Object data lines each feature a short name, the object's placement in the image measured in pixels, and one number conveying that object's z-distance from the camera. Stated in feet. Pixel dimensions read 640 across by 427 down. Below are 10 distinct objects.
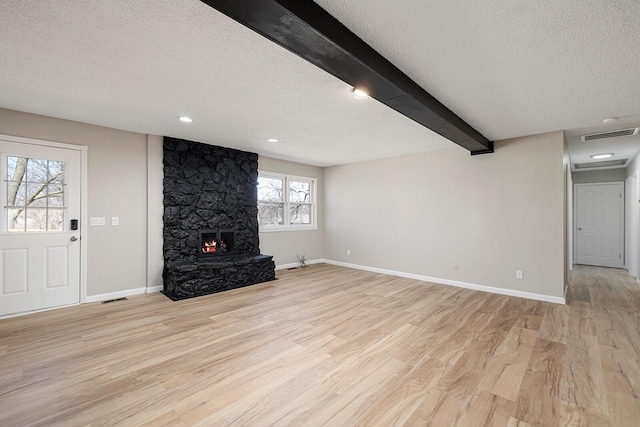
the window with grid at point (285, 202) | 19.67
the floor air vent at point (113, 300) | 12.50
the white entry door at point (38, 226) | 10.75
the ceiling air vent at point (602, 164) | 18.99
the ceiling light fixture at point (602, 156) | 16.75
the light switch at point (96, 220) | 12.58
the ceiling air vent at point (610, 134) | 12.13
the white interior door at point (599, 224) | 20.56
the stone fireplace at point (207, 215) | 14.03
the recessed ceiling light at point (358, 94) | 8.71
